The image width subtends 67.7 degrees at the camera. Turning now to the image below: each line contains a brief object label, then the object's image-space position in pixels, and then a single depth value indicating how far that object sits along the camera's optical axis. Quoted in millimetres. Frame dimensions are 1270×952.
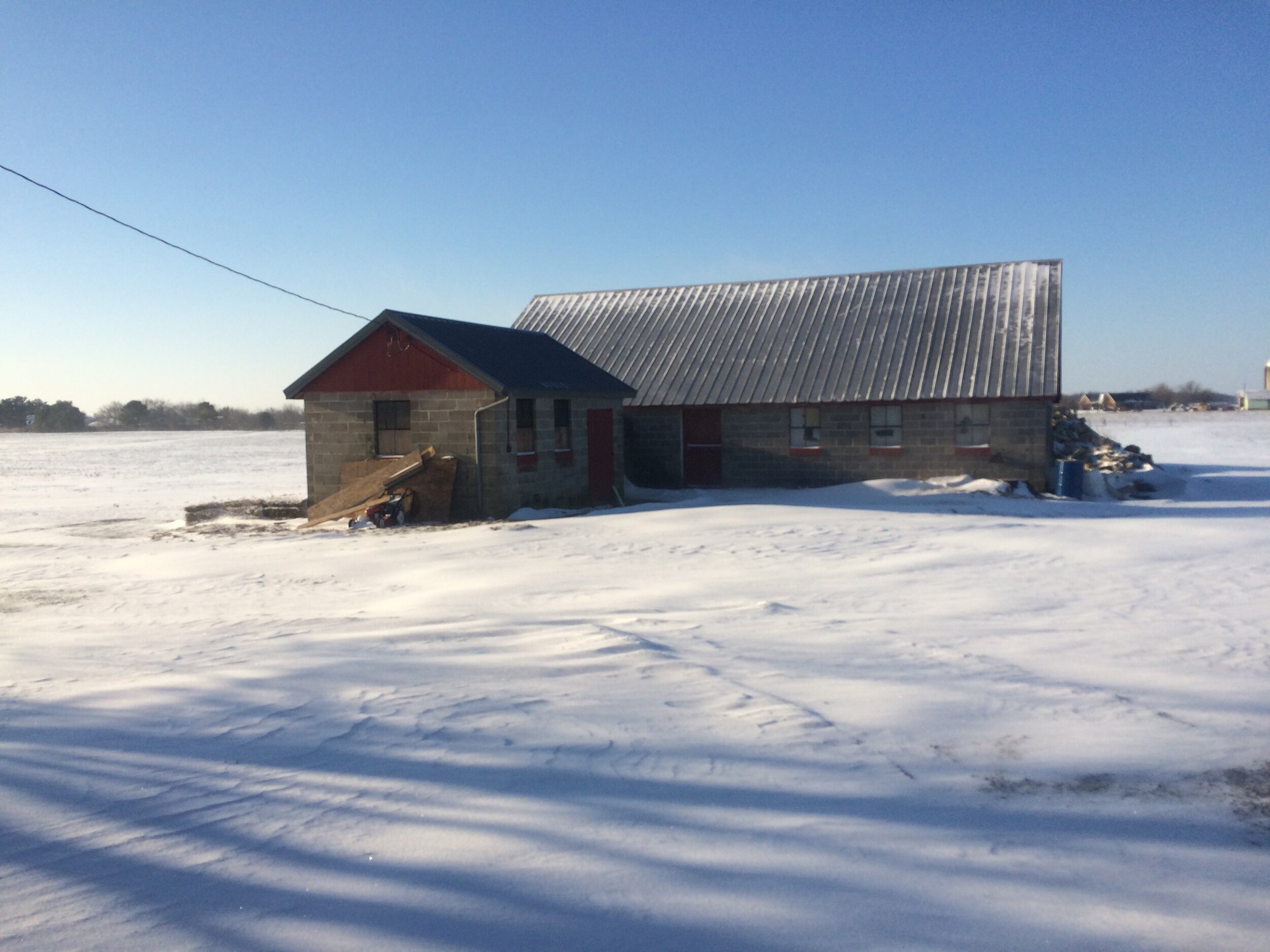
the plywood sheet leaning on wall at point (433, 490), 18766
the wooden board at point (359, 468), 19500
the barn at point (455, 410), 18906
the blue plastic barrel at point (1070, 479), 22234
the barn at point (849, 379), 23172
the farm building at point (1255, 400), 116938
